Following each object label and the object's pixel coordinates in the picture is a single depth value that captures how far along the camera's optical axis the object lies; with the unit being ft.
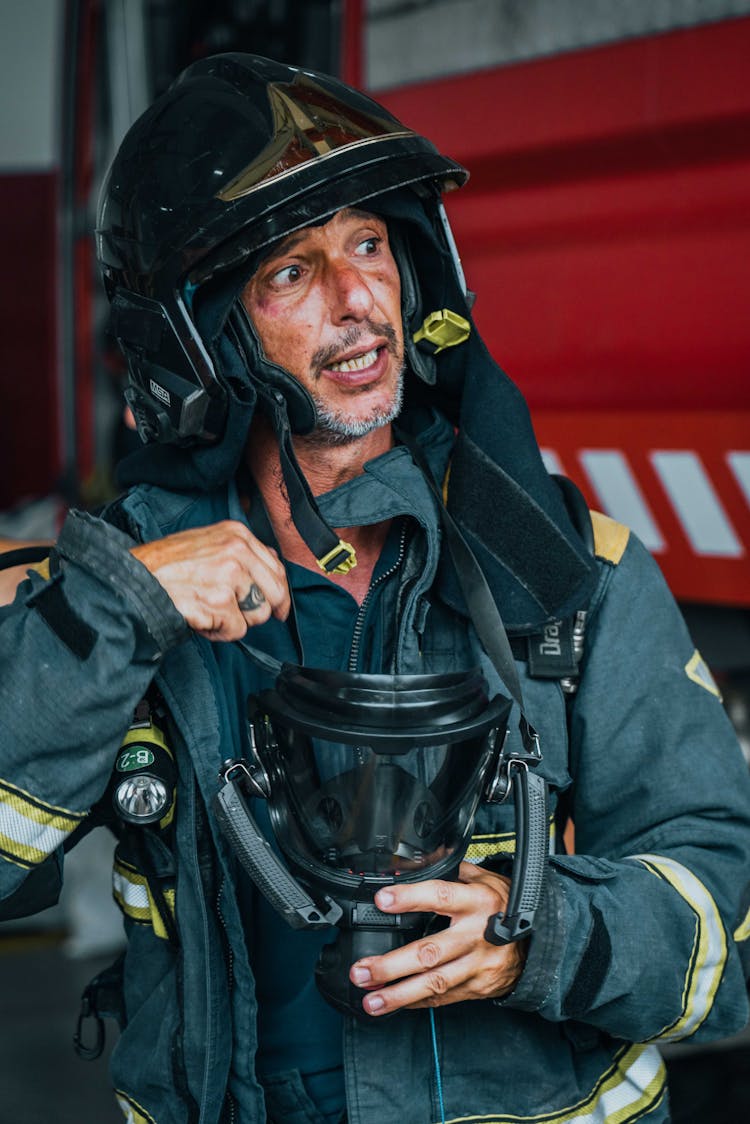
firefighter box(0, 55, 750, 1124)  6.11
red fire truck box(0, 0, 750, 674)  7.76
